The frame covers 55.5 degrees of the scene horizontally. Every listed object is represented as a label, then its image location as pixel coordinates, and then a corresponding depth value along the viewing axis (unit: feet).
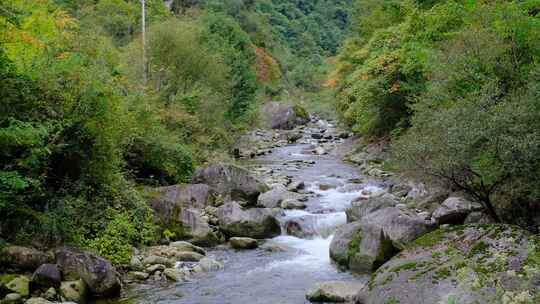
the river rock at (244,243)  50.70
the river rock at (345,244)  44.80
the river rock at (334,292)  35.83
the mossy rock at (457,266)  27.09
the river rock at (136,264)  42.06
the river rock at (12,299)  32.99
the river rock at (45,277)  35.27
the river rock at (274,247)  50.14
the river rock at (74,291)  35.09
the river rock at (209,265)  43.94
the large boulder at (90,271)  36.81
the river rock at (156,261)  43.16
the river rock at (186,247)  47.44
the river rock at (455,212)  43.06
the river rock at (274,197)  63.67
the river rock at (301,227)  54.80
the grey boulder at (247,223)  53.31
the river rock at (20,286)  33.93
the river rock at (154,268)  41.83
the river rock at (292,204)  62.13
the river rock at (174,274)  41.04
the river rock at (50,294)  34.53
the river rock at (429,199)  49.93
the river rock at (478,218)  39.31
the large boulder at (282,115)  156.15
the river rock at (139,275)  40.83
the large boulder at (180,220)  50.65
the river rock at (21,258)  35.81
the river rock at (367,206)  53.93
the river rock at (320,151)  110.42
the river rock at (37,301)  33.06
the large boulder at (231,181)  65.82
